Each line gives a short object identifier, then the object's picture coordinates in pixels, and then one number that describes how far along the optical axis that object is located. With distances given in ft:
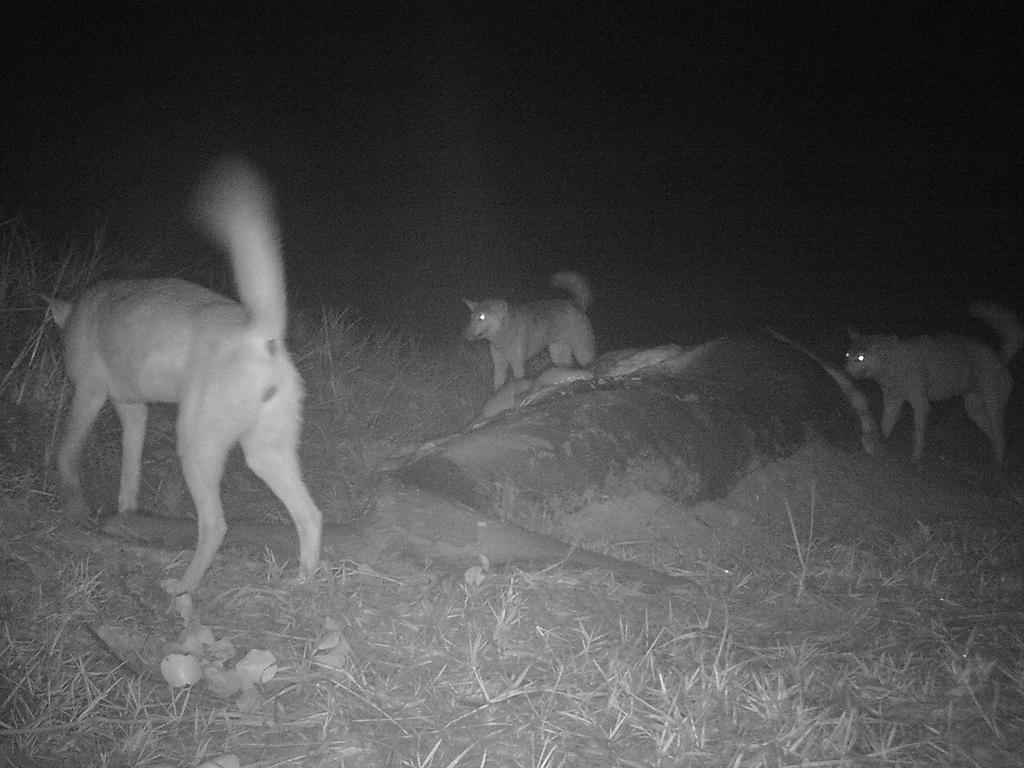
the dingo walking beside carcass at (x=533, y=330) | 32.30
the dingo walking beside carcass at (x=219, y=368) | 12.34
